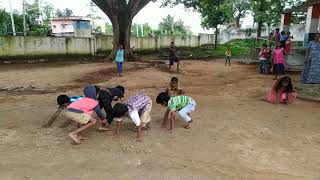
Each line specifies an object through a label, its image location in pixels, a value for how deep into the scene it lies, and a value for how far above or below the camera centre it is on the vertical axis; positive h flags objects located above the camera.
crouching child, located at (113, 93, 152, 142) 4.24 -1.10
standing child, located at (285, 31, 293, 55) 11.36 +0.17
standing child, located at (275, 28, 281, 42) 12.20 +0.76
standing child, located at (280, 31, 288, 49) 11.48 +0.53
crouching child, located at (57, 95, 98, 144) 4.10 -1.11
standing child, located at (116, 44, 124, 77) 9.40 -0.40
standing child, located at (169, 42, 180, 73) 11.01 -0.36
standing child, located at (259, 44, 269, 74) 10.49 -0.40
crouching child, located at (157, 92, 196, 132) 4.52 -1.08
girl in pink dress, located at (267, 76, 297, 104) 6.11 -1.10
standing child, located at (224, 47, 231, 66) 13.63 -0.25
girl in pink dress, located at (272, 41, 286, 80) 9.28 -0.38
